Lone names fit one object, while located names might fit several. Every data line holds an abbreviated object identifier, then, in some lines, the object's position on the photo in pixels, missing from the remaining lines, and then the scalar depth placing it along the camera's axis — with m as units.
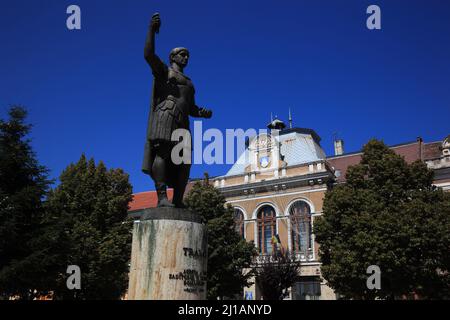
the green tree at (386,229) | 16.36
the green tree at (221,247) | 19.61
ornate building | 24.62
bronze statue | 5.88
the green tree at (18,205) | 14.20
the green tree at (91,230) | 16.48
